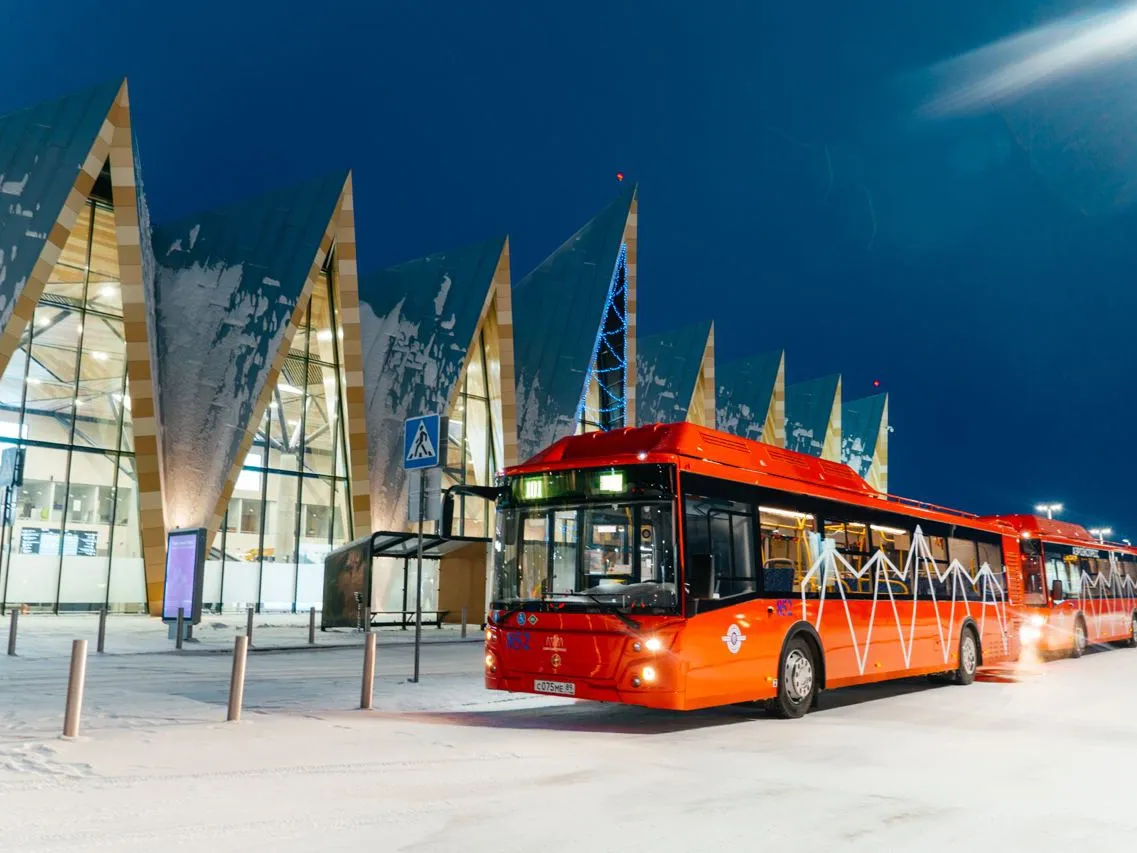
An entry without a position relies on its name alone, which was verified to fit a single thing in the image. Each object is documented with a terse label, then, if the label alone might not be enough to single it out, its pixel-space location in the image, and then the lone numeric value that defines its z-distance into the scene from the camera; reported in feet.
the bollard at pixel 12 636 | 49.94
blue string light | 136.15
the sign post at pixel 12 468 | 56.54
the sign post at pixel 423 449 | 41.01
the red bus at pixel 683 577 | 29.14
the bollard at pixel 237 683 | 28.86
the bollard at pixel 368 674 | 32.12
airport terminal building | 81.97
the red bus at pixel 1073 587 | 59.11
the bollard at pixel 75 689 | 25.00
